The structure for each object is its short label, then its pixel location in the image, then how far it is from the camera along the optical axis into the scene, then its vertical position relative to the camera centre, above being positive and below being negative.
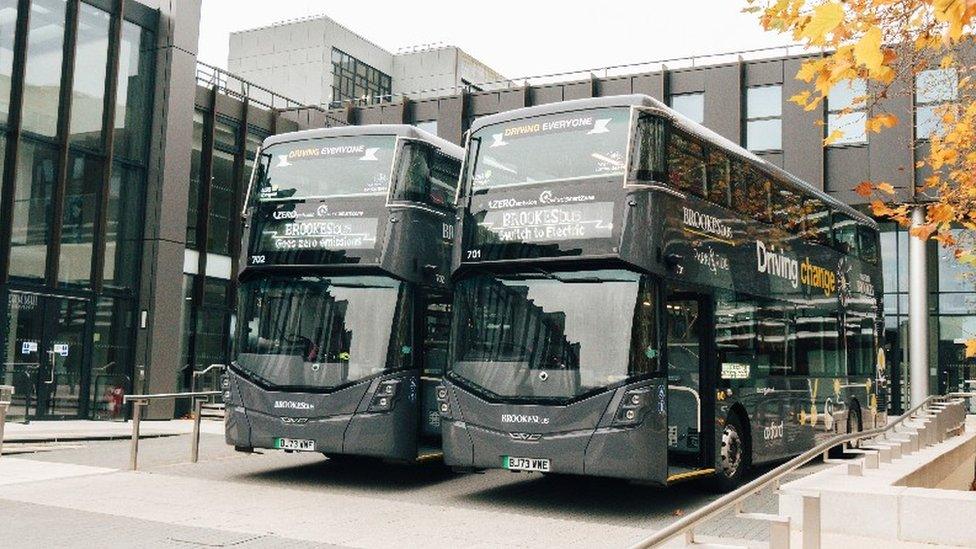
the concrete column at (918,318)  26.44 +1.48
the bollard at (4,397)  13.66 -0.93
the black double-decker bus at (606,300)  10.06 +0.69
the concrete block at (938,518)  7.46 -1.14
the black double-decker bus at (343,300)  11.76 +0.68
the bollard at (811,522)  5.93 -0.94
